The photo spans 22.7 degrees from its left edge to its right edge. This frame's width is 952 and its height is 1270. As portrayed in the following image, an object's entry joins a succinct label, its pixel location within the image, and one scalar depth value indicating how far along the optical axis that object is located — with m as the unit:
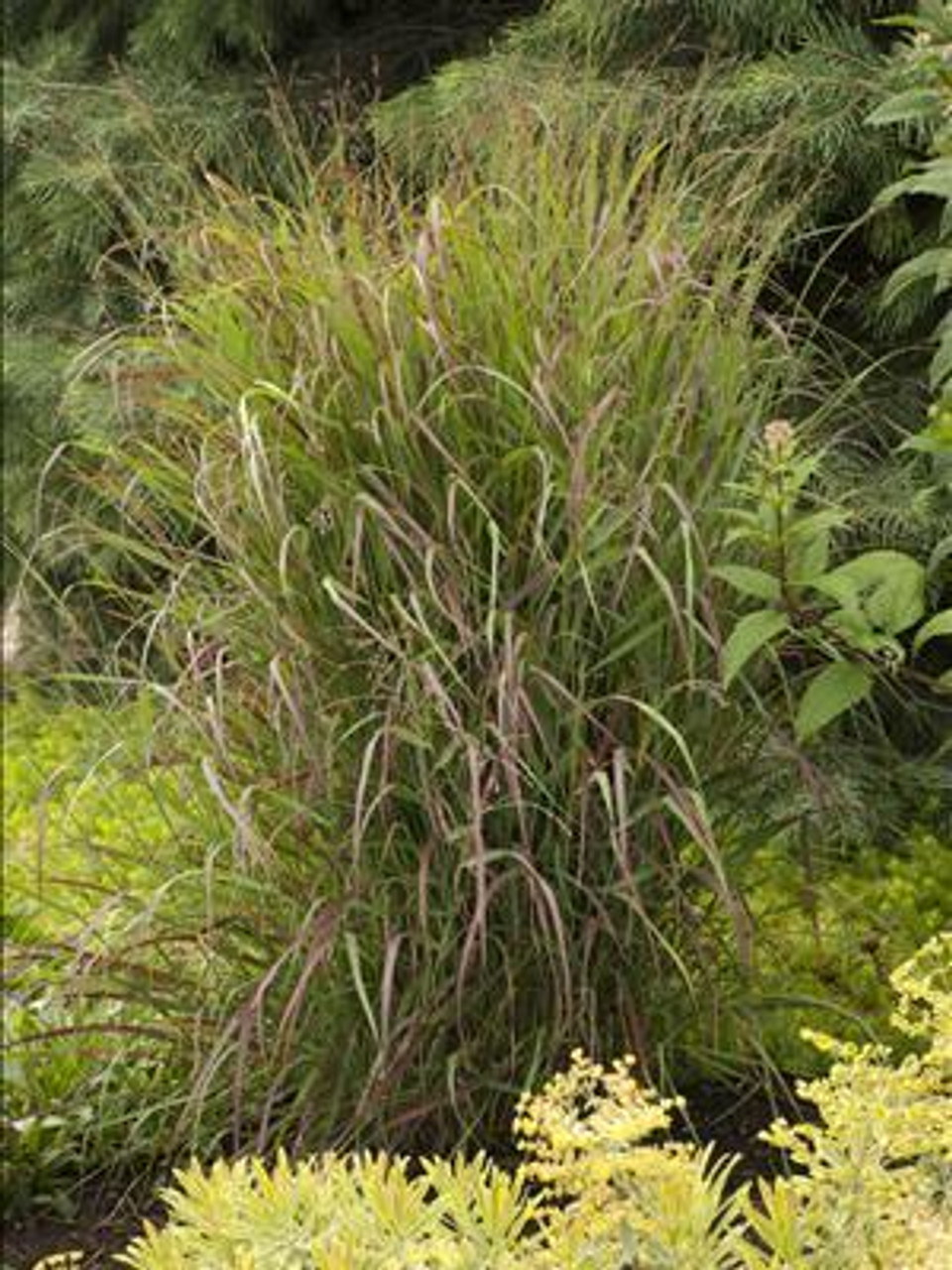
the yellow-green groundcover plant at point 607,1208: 2.25
